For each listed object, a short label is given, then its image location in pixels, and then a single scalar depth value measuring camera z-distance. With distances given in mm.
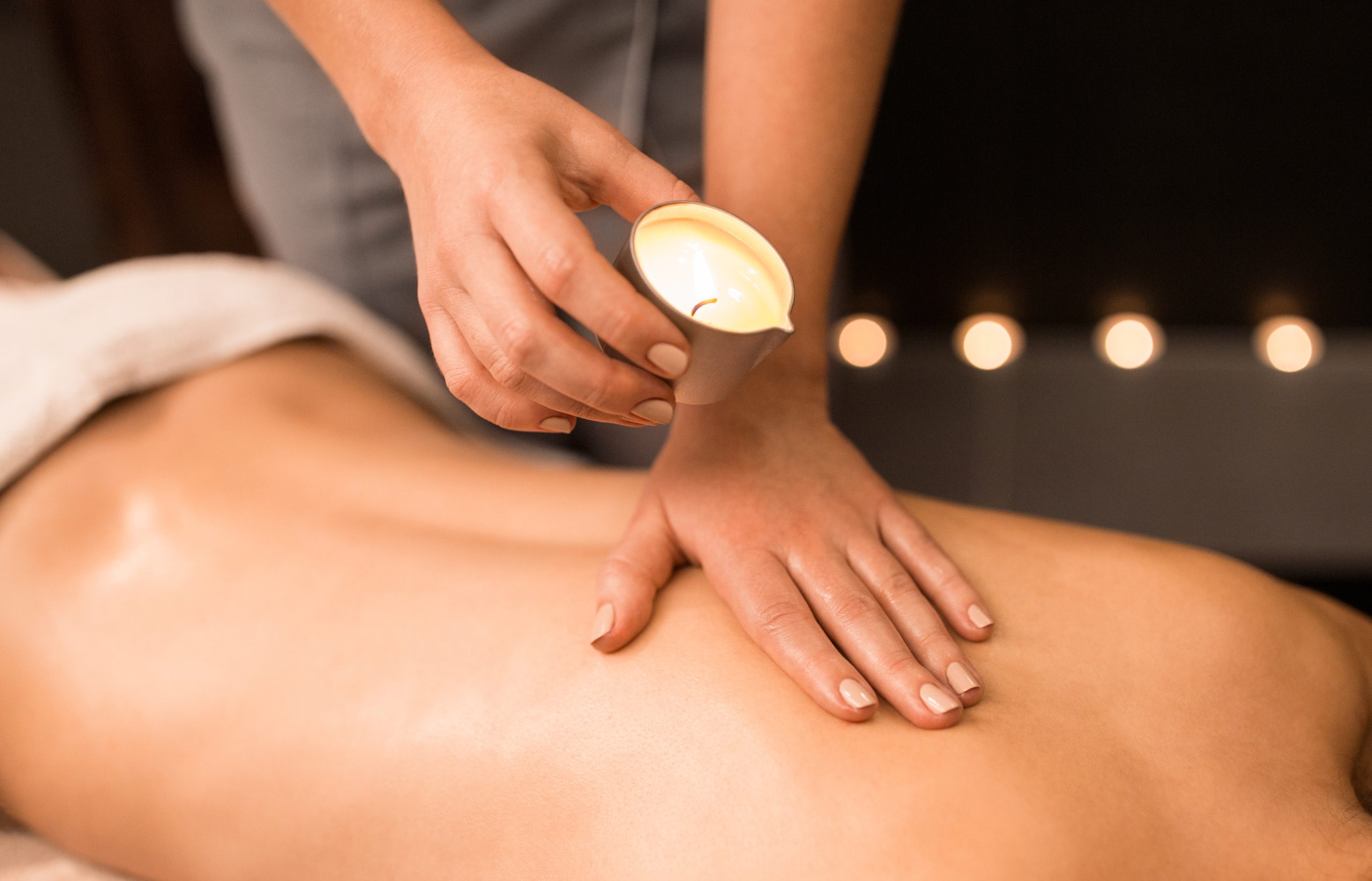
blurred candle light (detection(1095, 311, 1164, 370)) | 1675
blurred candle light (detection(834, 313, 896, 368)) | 1746
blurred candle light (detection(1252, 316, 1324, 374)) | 1617
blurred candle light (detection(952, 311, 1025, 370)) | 1711
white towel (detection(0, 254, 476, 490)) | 917
